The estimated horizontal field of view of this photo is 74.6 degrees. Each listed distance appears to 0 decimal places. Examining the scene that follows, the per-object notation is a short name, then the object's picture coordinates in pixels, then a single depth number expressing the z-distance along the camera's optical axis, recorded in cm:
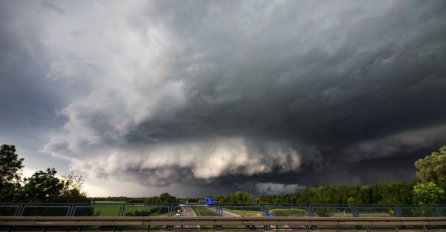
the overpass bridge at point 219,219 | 1345
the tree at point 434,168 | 6094
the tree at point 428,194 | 5184
